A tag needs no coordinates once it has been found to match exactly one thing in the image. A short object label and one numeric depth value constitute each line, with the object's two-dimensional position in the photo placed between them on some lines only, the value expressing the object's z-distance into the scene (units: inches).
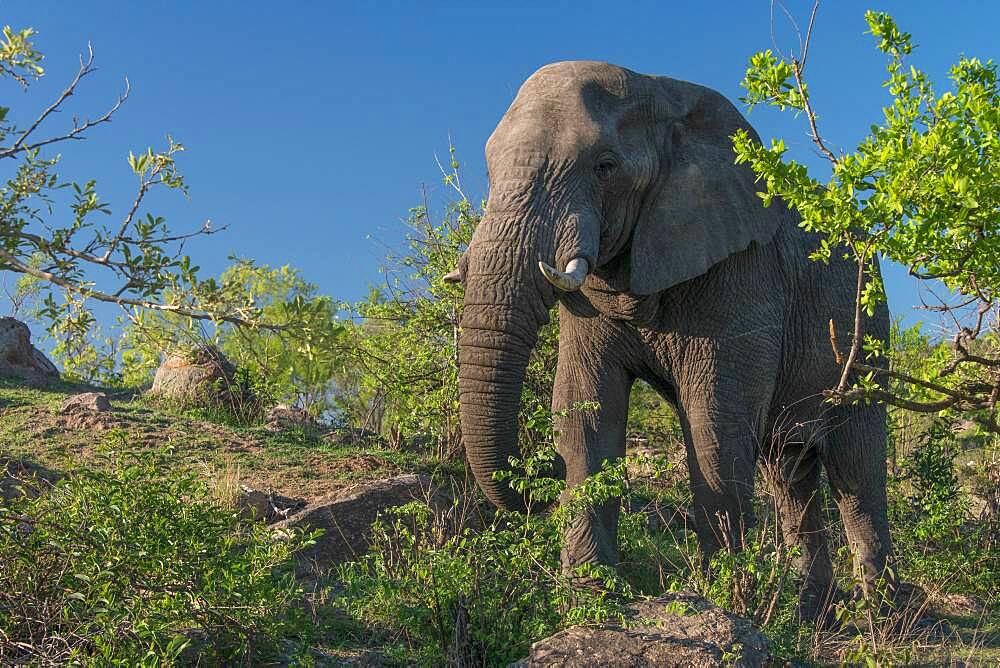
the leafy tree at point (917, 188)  202.2
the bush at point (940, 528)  396.2
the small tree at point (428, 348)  477.4
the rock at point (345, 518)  350.6
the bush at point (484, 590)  245.9
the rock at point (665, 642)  208.0
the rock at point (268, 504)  374.0
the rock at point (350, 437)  543.2
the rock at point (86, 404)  510.9
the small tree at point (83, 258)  221.3
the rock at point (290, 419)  565.0
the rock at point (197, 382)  600.7
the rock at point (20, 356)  637.9
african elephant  280.2
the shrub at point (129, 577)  219.3
